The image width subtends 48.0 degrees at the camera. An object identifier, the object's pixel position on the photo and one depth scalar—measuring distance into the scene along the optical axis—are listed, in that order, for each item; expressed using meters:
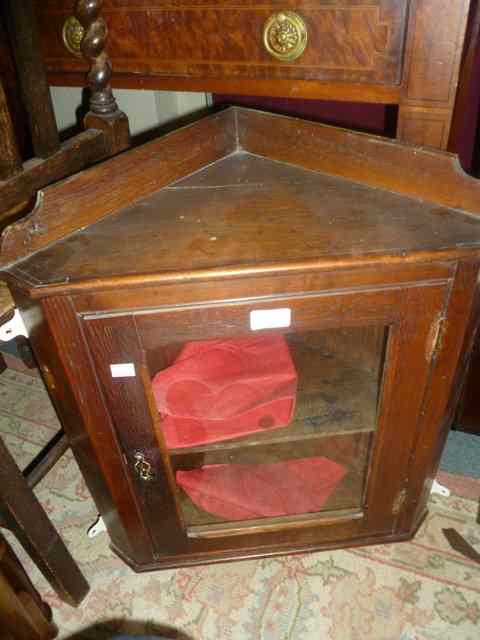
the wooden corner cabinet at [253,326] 0.70
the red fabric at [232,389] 0.93
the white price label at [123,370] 0.76
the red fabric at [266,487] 1.08
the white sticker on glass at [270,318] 0.72
